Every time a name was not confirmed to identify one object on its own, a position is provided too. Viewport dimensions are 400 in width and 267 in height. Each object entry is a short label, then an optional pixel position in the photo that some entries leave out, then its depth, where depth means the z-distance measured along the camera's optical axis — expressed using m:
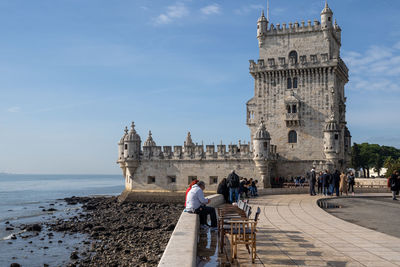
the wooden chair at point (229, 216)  10.33
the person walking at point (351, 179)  30.15
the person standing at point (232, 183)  21.41
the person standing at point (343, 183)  29.16
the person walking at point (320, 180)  29.43
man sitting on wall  12.48
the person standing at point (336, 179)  27.76
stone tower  40.56
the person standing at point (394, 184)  25.43
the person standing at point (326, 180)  28.07
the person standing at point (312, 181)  28.08
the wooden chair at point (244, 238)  9.20
